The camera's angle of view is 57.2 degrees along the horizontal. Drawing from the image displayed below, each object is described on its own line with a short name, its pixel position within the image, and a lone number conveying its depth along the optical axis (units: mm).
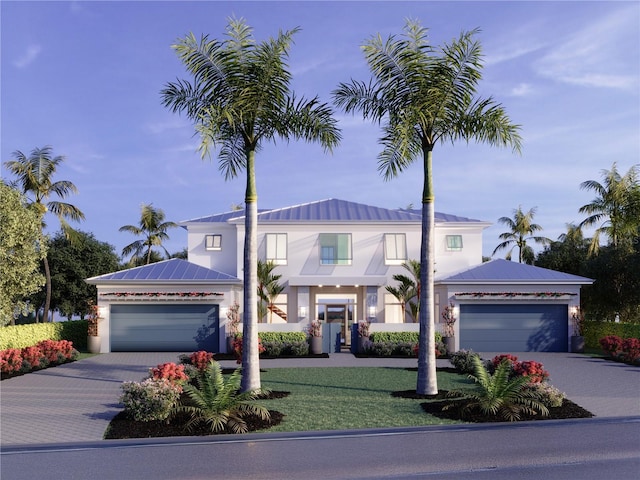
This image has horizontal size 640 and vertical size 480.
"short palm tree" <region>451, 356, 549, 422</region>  12016
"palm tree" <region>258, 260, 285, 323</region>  29953
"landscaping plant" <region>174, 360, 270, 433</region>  11008
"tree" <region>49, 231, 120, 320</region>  41719
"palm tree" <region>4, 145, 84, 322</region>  33062
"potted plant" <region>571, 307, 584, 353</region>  27266
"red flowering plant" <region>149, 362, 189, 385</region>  13617
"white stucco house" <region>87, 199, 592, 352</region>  27391
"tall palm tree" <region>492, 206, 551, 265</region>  48750
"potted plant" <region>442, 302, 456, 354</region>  26547
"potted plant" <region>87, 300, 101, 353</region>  27094
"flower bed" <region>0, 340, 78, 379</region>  19734
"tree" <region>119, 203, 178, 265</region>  48844
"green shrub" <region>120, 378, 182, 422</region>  11586
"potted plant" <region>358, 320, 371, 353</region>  26541
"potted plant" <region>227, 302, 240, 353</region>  26859
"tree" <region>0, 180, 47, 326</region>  22422
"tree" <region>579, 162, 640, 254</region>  33625
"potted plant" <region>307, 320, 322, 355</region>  26203
